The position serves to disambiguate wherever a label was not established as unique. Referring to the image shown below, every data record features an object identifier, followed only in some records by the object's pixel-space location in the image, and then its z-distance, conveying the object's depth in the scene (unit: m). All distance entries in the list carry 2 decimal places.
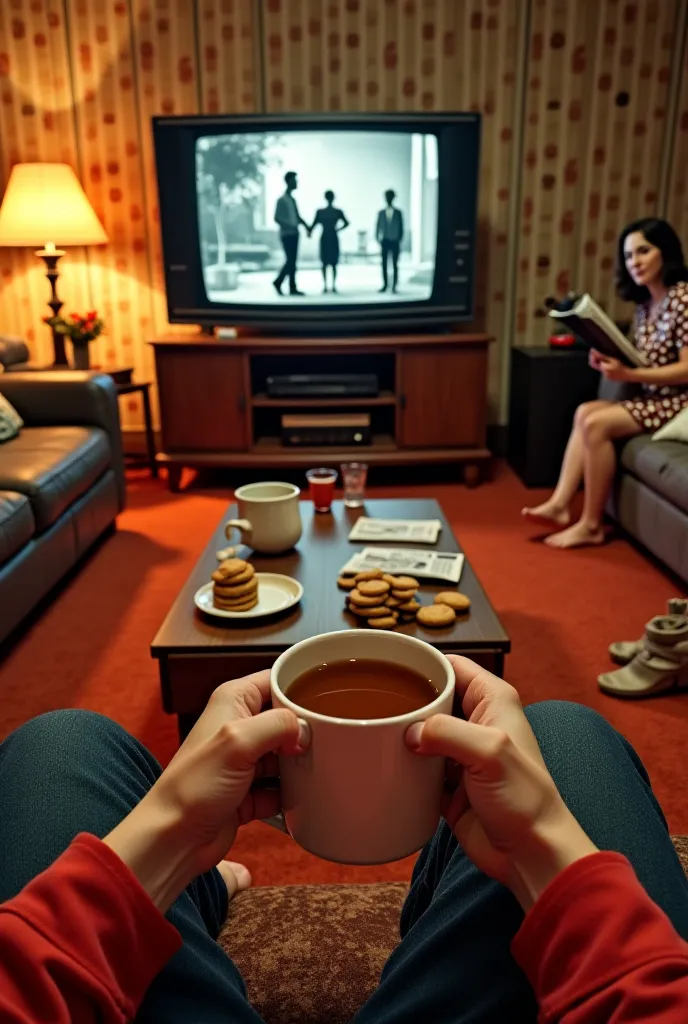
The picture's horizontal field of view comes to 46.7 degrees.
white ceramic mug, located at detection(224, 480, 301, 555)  1.72
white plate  1.48
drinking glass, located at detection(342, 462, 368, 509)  2.22
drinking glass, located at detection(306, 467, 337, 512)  2.10
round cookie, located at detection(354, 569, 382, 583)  1.53
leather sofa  2.12
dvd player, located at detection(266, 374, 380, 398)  3.62
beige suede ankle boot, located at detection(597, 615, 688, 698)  1.83
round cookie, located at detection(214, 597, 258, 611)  1.50
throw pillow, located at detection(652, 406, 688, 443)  2.67
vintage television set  3.41
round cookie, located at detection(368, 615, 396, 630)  1.44
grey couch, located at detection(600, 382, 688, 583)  2.40
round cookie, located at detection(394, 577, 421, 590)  1.50
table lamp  3.39
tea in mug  0.55
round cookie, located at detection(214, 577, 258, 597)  1.48
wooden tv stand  3.50
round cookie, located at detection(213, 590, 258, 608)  1.50
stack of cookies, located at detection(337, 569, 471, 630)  1.45
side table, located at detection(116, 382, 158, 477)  3.49
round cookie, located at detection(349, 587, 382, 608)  1.46
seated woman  2.82
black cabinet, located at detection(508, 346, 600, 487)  3.41
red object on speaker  3.56
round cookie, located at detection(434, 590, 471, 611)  1.51
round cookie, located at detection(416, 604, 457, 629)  1.44
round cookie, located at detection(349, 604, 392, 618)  1.46
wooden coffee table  1.42
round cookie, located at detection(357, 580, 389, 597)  1.47
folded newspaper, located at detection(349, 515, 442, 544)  1.89
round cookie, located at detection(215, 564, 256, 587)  1.49
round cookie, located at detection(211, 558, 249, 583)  1.48
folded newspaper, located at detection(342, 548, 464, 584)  1.66
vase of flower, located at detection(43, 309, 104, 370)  3.41
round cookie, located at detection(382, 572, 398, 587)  1.52
